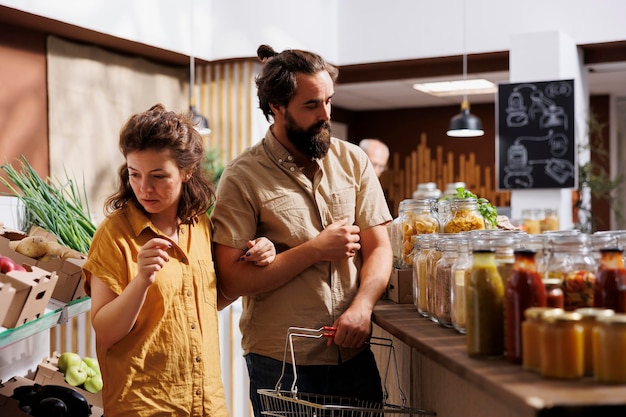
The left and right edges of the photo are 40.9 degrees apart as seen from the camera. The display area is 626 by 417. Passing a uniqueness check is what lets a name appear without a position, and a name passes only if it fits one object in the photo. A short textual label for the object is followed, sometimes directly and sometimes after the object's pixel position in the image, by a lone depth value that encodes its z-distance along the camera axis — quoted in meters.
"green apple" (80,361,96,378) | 2.87
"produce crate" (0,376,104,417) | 2.30
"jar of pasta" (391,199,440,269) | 2.57
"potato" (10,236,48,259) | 2.44
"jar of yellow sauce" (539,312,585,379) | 1.35
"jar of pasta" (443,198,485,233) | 2.46
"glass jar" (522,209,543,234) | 5.76
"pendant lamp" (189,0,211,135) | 7.26
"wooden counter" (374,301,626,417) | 1.20
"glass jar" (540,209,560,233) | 5.90
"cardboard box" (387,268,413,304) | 2.57
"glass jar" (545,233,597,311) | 1.57
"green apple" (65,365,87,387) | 2.79
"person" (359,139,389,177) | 6.78
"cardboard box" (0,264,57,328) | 1.91
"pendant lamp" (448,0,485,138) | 7.67
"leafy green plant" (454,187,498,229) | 2.58
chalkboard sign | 7.09
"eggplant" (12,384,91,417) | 2.39
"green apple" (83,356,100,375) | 2.96
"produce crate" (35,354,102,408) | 2.78
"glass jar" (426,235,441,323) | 2.08
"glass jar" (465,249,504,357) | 1.56
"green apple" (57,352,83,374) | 2.83
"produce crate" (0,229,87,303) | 2.41
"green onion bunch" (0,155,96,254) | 2.87
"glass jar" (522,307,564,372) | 1.41
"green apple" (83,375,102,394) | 2.85
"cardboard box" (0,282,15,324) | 1.83
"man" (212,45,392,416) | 2.35
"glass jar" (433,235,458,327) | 1.97
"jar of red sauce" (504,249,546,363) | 1.50
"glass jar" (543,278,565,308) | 1.53
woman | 2.01
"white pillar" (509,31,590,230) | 6.98
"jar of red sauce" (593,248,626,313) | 1.50
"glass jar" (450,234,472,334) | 1.84
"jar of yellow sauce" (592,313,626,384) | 1.31
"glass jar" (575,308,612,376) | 1.38
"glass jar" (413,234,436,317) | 2.17
